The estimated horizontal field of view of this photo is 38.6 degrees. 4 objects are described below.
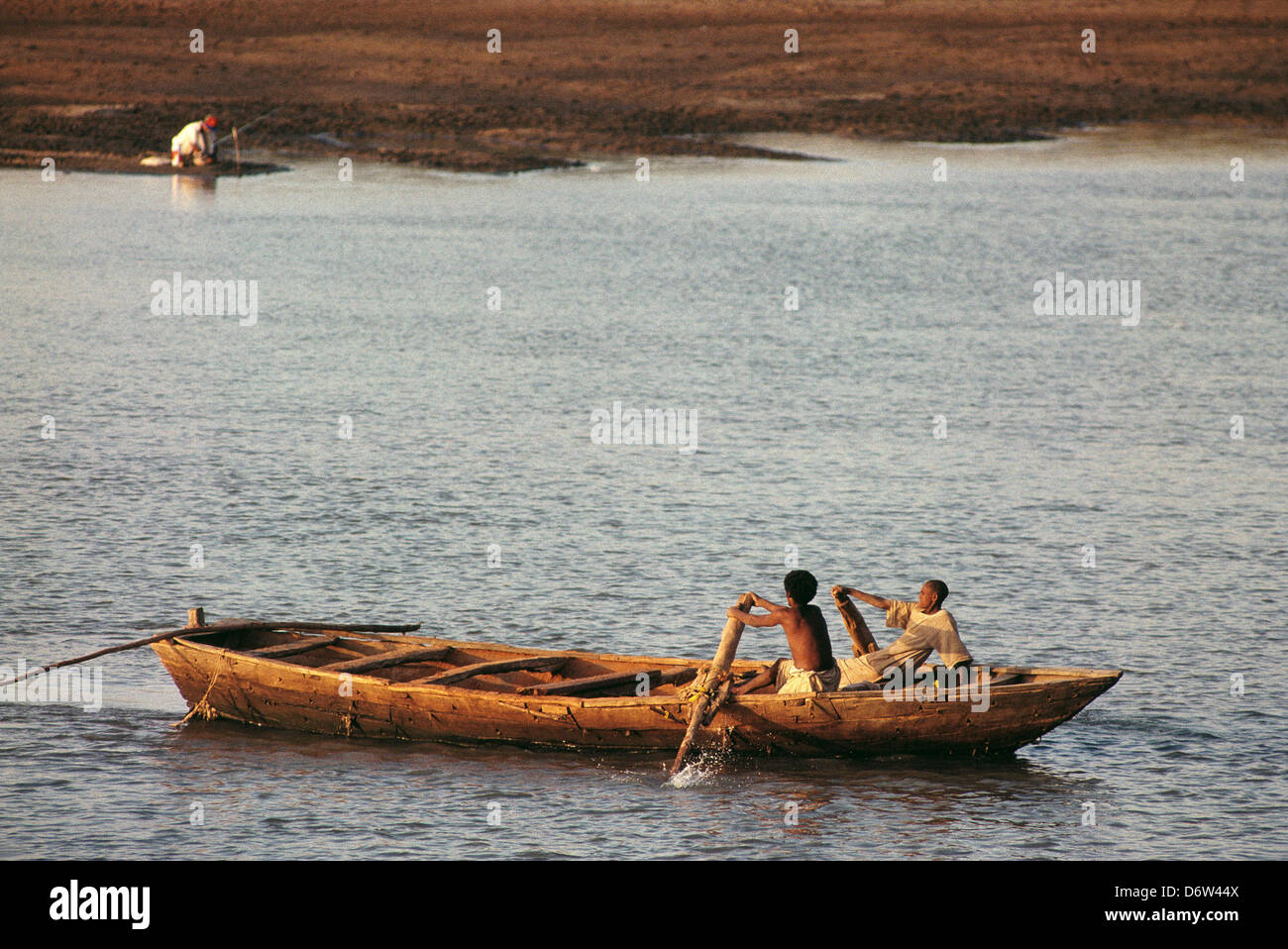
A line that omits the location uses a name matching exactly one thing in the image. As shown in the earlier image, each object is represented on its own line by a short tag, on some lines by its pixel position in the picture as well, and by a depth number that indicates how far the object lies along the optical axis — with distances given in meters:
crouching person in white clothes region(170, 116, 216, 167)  62.34
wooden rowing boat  16.53
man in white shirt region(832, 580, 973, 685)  16.97
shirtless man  16.64
